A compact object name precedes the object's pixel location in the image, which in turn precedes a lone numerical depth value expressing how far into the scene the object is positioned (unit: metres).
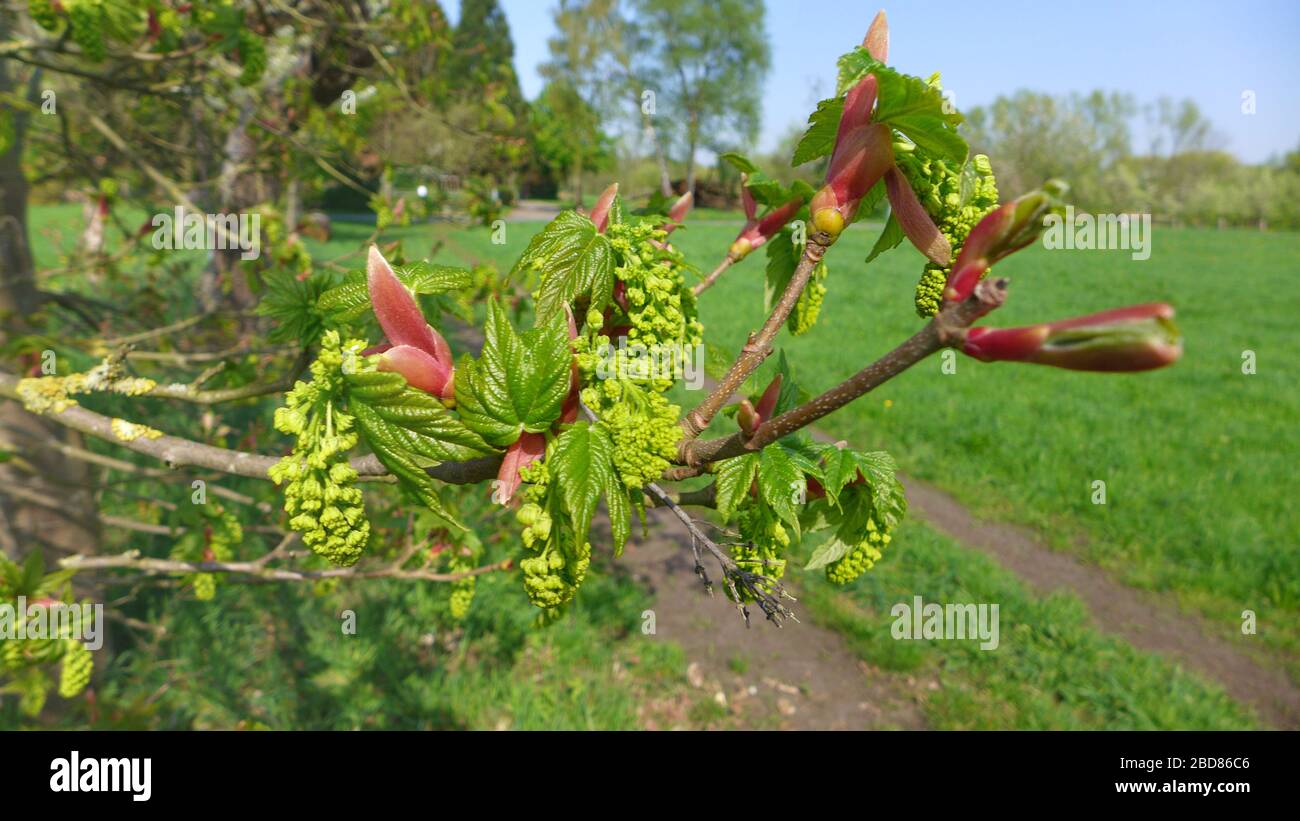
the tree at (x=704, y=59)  37.59
